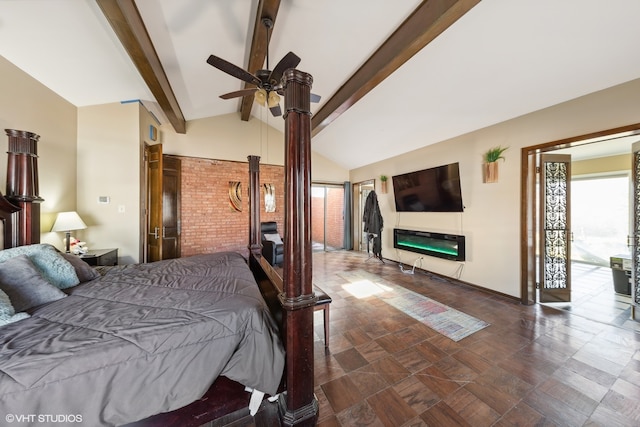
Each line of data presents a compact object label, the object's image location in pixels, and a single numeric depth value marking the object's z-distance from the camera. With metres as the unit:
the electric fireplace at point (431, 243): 3.76
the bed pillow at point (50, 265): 1.70
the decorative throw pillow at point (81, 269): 1.92
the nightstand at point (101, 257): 2.75
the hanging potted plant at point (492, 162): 3.22
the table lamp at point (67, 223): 2.67
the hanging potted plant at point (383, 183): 5.30
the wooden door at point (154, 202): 3.59
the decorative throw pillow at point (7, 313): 1.17
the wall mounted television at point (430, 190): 3.75
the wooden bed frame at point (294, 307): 1.29
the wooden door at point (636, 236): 2.50
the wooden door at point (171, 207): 4.52
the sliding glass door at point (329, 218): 6.85
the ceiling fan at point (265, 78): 2.06
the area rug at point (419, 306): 2.39
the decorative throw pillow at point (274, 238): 4.77
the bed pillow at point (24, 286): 1.38
